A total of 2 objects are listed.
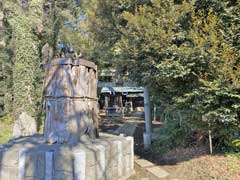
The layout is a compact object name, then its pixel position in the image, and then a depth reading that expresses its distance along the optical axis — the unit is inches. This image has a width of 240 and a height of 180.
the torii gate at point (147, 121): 337.4
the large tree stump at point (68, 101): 192.4
